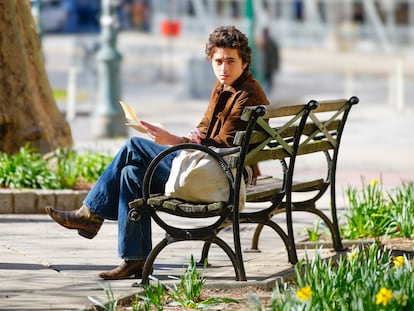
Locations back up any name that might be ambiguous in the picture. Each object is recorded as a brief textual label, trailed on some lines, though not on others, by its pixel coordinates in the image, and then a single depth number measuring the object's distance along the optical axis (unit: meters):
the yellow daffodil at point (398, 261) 13.17
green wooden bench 14.14
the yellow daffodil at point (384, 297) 11.14
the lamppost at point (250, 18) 41.12
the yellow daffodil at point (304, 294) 11.38
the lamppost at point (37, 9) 41.72
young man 14.53
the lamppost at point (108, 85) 38.06
